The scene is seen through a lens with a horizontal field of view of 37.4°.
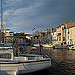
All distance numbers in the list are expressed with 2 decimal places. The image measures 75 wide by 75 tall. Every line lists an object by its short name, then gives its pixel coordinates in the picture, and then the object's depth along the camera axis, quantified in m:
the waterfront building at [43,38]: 117.81
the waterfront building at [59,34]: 86.51
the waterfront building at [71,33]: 69.81
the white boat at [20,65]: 11.27
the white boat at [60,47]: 65.85
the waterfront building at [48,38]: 107.97
